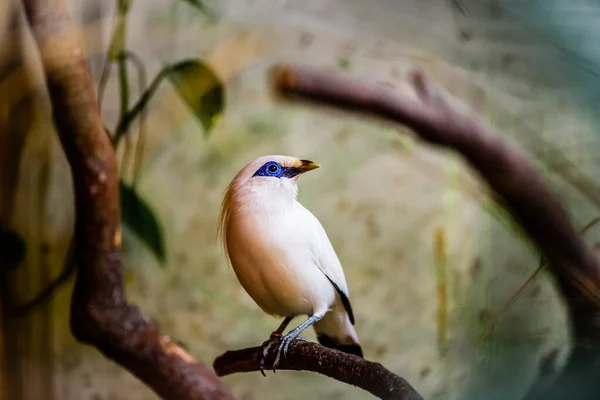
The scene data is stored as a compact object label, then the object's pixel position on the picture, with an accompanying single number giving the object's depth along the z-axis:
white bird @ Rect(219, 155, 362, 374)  4.93
